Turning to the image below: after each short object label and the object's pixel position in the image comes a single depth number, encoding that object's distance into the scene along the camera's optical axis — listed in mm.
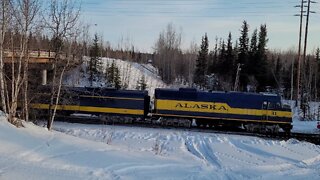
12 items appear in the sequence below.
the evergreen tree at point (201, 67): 51578
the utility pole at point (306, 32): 31312
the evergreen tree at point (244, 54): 46520
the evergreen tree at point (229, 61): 49741
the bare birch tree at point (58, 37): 12936
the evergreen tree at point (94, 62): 47929
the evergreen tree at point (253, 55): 46354
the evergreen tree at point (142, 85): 43908
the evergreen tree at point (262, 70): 45939
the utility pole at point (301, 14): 30920
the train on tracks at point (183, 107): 20793
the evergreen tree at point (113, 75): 44488
